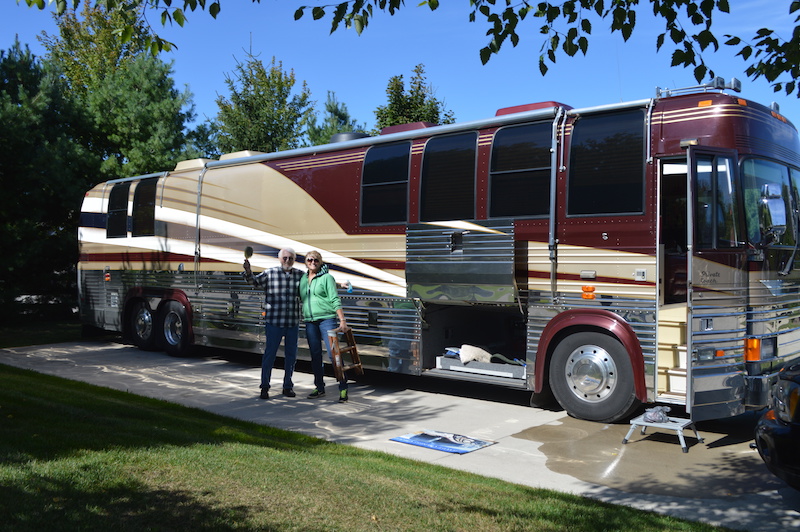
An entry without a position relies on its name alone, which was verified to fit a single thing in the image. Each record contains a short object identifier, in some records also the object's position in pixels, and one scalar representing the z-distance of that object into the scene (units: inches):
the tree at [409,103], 831.1
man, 374.0
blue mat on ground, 285.9
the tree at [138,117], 799.7
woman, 373.7
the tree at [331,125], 944.9
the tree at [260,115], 941.2
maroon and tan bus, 292.8
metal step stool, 276.8
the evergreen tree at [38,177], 650.8
